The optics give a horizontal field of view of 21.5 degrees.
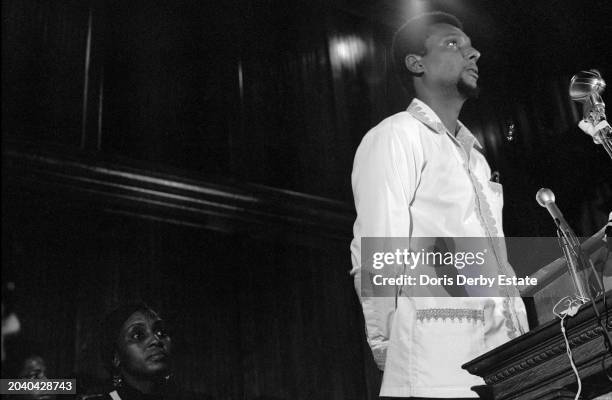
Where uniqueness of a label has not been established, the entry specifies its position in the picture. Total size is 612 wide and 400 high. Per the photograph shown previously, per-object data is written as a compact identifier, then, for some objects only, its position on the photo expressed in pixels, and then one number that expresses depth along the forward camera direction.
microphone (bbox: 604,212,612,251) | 3.22
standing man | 3.41
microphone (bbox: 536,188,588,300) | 3.38
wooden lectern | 3.09
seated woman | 4.55
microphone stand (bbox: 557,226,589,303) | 3.37
